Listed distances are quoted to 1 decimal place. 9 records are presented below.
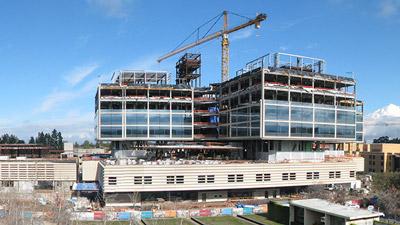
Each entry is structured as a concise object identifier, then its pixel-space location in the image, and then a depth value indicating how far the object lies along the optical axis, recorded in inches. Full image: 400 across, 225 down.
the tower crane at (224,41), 6535.4
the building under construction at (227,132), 3526.1
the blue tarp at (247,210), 3063.5
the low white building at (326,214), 2210.9
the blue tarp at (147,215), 2878.9
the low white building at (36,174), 4106.8
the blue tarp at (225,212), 3048.7
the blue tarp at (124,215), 2815.0
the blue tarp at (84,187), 3834.9
